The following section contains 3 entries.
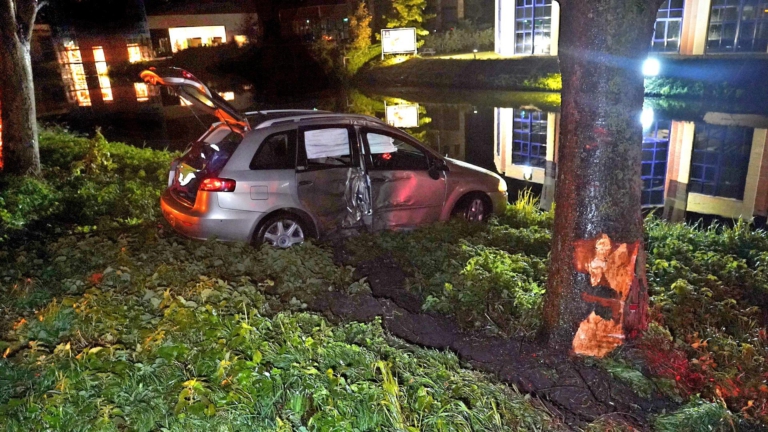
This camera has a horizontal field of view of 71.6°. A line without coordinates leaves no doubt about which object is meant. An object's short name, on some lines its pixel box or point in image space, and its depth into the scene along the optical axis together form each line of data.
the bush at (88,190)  7.59
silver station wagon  5.83
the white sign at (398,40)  35.47
